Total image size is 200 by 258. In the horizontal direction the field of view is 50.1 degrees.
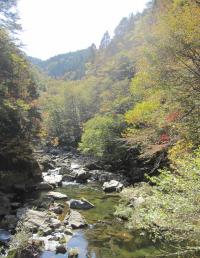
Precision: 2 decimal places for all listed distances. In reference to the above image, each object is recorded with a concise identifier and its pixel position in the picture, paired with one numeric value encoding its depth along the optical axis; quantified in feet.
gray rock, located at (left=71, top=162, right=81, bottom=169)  82.26
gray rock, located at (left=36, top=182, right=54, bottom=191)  54.50
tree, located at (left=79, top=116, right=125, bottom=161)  78.83
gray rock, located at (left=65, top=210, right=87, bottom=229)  35.83
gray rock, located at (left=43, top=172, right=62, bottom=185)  59.65
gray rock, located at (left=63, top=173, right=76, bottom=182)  66.11
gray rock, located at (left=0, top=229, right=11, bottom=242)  30.63
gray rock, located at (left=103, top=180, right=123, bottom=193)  54.73
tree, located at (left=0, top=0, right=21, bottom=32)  60.02
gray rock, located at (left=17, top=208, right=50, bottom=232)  33.99
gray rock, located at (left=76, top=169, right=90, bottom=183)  65.52
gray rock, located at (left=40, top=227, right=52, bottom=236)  32.75
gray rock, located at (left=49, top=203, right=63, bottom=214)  41.60
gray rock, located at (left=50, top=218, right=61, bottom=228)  34.96
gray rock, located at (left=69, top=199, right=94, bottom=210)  43.50
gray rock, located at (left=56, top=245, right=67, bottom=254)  28.95
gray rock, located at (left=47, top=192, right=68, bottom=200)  48.76
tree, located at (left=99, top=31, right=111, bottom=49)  303.29
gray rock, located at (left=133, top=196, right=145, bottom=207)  38.60
